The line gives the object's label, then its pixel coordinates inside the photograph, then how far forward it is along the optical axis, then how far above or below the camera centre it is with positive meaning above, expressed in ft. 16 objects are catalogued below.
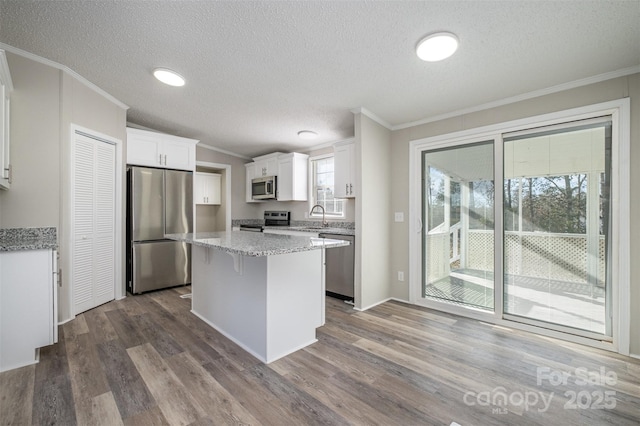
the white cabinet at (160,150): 11.84 +2.94
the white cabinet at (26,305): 6.10 -2.20
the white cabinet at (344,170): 12.57 +2.01
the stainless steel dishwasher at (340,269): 11.21 -2.51
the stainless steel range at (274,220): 17.45 -0.54
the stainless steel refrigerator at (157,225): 11.68 -0.62
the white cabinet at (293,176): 15.79 +2.14
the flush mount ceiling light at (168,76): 7.91 +4.15
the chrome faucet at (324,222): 14.93 -0.57
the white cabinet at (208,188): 18.11 +1.64
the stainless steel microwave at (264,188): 16.71 +1.55
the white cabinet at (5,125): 6.52 +2.24
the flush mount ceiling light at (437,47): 6.10 +3.94
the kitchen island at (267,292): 6.63 -2.21
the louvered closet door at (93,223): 9.21 -0.40
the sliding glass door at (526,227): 7.91 -0.53
